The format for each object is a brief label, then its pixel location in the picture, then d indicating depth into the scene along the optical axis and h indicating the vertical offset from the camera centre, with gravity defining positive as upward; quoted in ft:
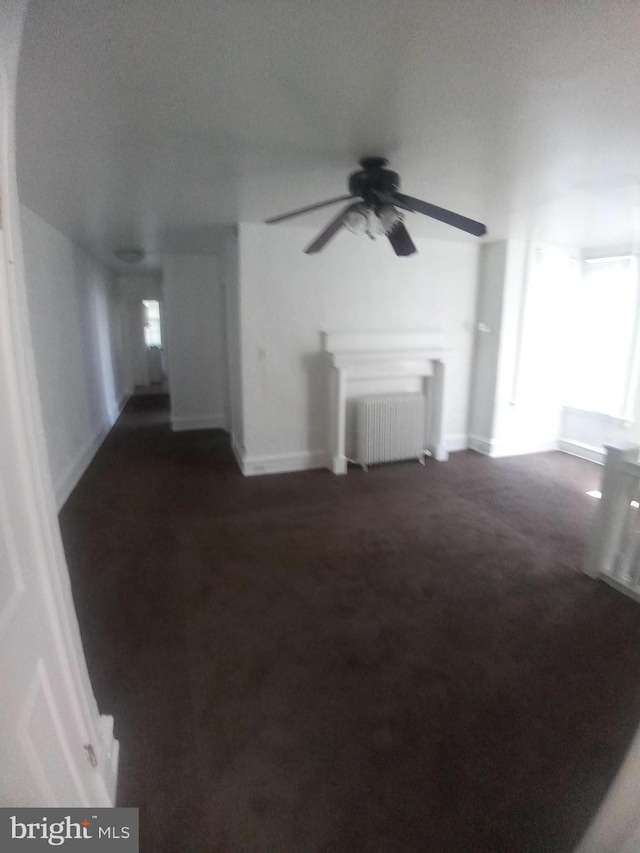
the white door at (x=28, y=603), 2.75 -1.93
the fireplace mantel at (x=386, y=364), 13.96 -0.81
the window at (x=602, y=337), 14.67 +0.15
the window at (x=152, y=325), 29.96 +0.92
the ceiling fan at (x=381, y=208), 6.95 +2.25
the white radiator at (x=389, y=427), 14.19 -2.88
